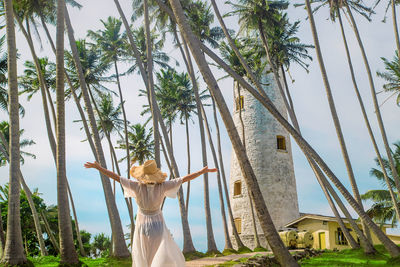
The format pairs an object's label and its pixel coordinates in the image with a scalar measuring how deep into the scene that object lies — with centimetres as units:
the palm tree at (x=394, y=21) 1949
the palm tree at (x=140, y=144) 3991
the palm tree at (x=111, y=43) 3039
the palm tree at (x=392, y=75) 2555
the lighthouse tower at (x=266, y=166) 2778
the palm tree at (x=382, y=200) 2889
